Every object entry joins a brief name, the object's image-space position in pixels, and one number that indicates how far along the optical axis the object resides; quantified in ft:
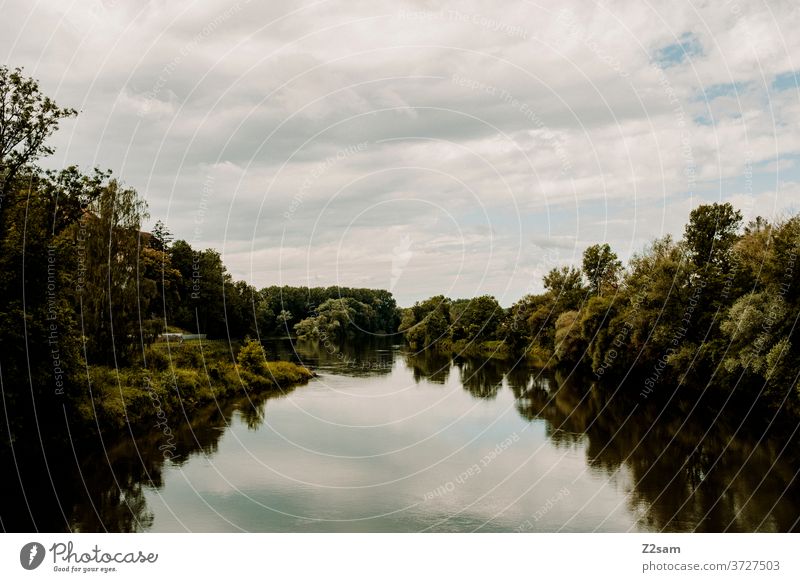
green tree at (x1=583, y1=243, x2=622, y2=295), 270.67
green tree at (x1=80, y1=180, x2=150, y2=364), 115.85
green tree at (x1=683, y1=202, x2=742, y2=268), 173.78
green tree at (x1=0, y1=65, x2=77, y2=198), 82.02
